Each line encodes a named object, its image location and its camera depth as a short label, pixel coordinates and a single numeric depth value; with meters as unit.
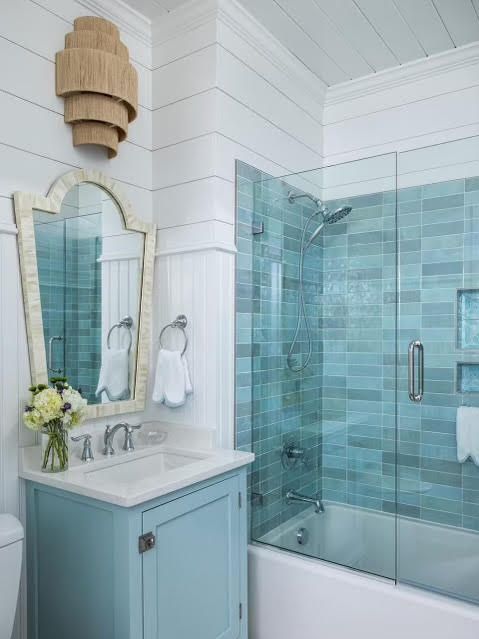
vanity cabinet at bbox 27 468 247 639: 1.63
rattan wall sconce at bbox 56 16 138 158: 2.00
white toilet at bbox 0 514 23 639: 1.55
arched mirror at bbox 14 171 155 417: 1.95
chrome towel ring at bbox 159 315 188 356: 2.34
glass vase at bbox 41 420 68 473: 1.82
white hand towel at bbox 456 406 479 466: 2.00
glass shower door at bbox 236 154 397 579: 2.15
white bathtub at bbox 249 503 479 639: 1.87
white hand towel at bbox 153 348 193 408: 2.28
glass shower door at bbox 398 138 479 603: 1.98
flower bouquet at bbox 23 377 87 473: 1.77
